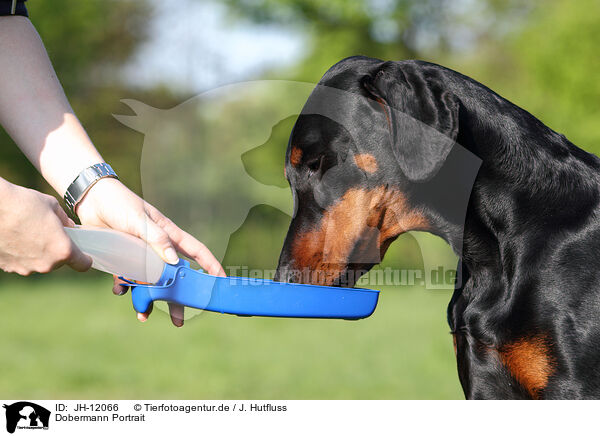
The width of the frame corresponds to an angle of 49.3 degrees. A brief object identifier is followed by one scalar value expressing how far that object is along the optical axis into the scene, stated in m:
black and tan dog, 2.49
